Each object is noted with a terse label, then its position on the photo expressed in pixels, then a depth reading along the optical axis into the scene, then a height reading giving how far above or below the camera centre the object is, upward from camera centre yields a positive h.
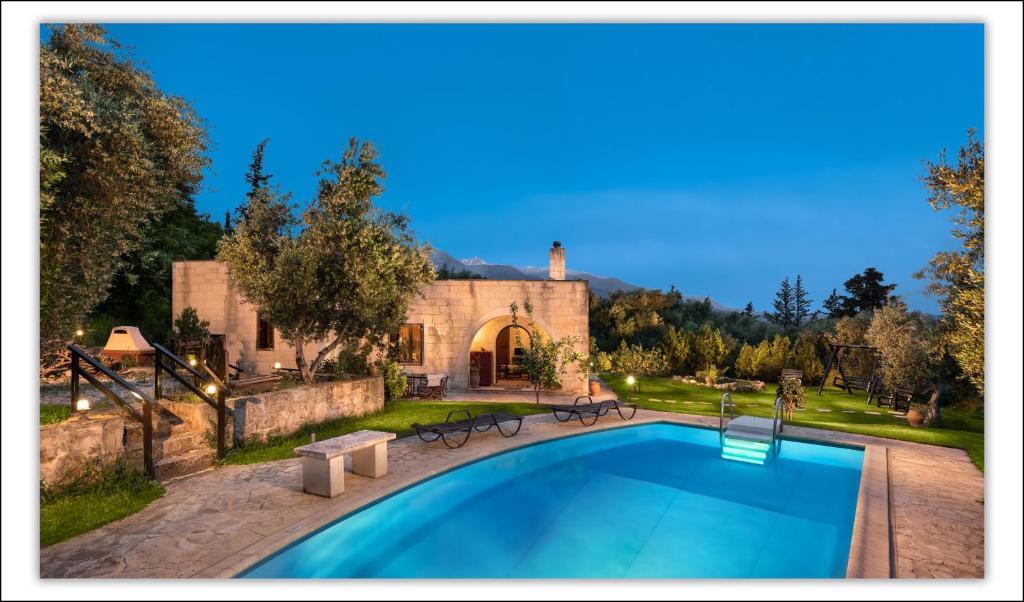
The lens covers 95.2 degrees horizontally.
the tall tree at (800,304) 44.97 +0.15
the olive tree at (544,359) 12.53 -1.41
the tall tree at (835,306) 32.56 -0.05
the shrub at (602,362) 14.78 -1.85
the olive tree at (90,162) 4.90 +1.71
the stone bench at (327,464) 5.97 -2.00
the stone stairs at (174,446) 6.56 -2.05
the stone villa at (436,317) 14.83 -0.27
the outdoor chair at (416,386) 13.60 -2.28
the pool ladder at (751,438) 9.08 -2.70
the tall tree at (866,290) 31.67 +1.00
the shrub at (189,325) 14.74 -0.48
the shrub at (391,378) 12.28 -1.84
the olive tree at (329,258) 8.91 +1.01
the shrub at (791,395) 11.30 -2.19
